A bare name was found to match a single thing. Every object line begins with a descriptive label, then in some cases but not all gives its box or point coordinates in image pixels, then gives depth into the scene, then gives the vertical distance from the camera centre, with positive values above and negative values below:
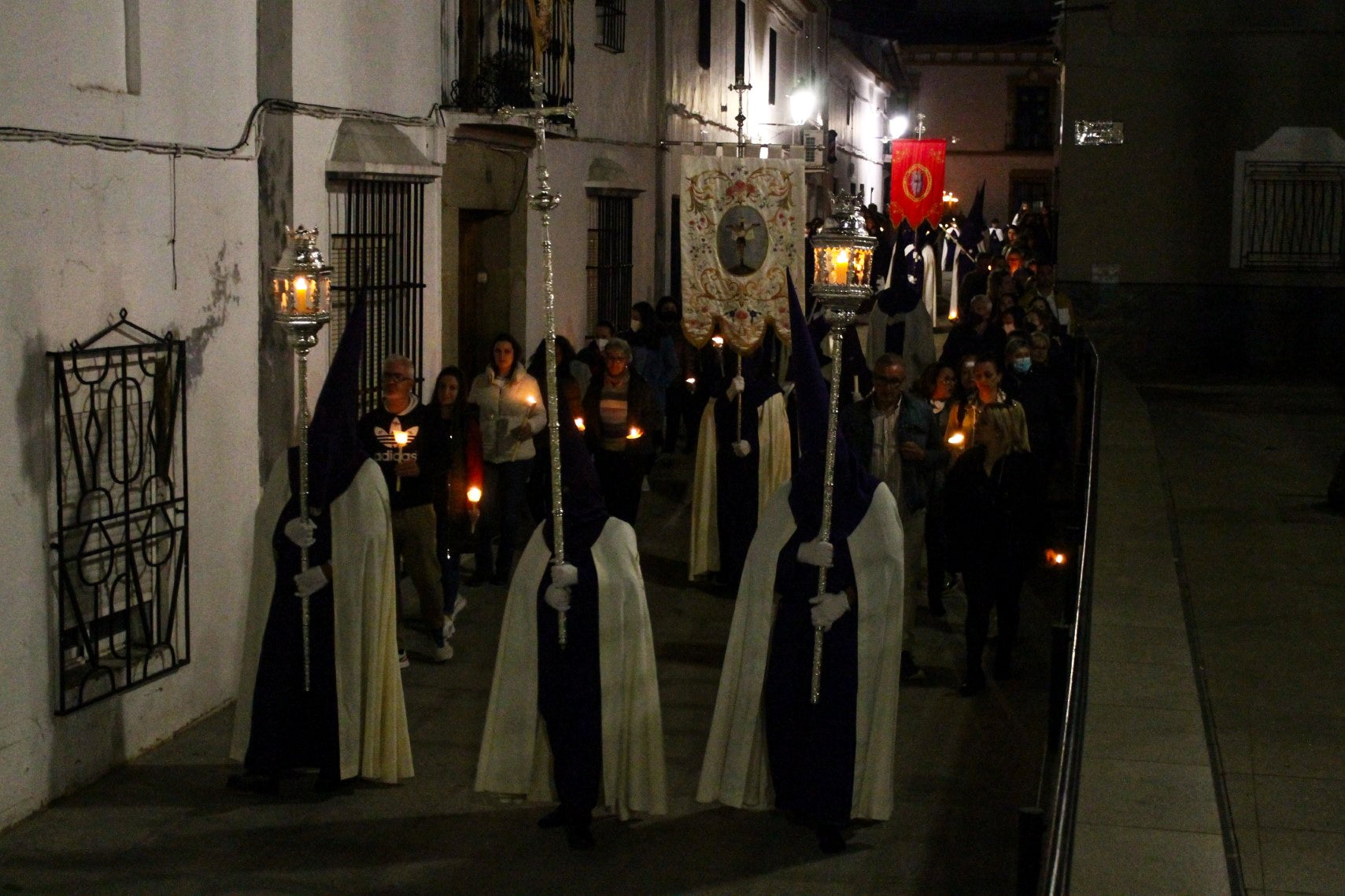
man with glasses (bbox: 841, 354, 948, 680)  9.88 -1.05
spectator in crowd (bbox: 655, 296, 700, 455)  16.88 -1.27
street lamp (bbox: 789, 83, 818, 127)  28.36 +2.66
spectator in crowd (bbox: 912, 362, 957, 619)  10.38 -1.39
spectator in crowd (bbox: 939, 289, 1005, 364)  14.38 -0.66
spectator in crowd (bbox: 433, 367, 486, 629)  10.15 -1.32
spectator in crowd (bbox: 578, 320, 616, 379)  14.80 -0.75
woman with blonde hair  9.32 -1.44
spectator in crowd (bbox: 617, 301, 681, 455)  16.23 -0.88
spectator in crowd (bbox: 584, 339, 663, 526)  11.90 -1.16
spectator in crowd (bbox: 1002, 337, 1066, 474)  12.27 -0.97
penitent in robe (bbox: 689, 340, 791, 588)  11.73 -1.42
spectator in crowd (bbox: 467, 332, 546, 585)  11.58 -1.16
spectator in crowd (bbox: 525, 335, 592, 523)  10.27 -0.99
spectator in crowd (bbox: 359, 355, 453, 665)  9.16 -1.20
